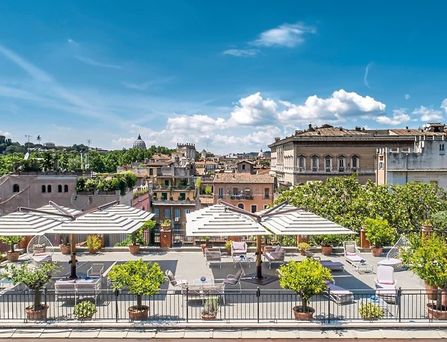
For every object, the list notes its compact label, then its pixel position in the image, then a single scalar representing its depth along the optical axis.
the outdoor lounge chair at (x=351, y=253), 18.03
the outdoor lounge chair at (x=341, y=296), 13.16
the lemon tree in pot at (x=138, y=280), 11.81
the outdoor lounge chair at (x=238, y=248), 19.06
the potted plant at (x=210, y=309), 12.02
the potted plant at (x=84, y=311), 11.91
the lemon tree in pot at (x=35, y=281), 11.88
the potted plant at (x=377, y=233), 20.14
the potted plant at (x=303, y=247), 20.41
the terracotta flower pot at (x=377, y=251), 20.28
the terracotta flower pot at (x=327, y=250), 20.41
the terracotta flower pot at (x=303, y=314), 11.94
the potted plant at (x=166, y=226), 21.81
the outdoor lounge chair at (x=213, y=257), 18.23
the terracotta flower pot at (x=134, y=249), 20.72
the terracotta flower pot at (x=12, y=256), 19.55
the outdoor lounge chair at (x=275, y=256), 17.71
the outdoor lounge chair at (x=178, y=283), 13.34
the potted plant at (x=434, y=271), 12.04
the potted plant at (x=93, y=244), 20.72
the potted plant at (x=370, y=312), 11.94
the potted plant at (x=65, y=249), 20.86
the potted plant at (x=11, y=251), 19.55
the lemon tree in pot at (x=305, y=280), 11.75
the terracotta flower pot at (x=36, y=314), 11.98
